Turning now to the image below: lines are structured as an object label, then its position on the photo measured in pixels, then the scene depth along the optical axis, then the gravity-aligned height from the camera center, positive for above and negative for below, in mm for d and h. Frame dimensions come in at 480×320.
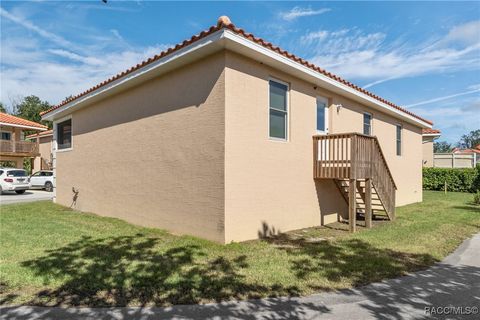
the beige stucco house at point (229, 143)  6238 +570
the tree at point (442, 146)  97994 +6950
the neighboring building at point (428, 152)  25050 +1252
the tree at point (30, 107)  48875 +9423
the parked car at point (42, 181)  21594 -1009
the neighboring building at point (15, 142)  26531 +2095
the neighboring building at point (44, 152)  30466 +1449
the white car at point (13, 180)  18500 -811
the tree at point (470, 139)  107012 +9759
